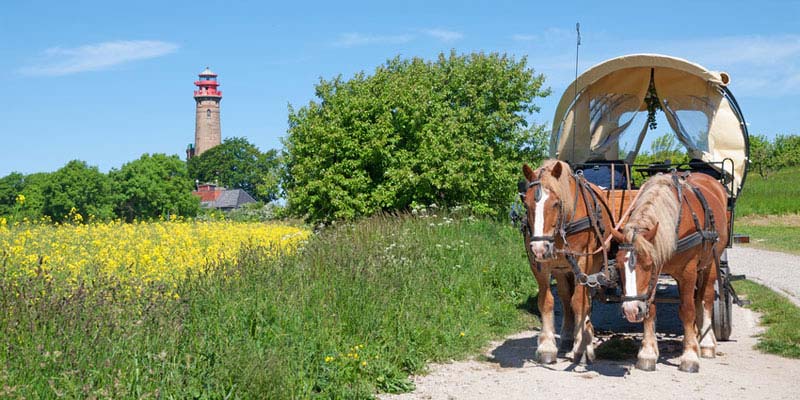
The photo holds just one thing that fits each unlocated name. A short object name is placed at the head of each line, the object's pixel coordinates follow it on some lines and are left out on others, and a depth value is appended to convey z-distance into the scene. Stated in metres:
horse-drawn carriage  7.26
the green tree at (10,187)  91.12
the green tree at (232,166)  108.88
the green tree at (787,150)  59.06
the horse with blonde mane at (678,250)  6.94
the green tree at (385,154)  27.11
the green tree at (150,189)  80.06
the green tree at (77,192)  76.56
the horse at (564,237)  7.21
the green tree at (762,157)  54.34
